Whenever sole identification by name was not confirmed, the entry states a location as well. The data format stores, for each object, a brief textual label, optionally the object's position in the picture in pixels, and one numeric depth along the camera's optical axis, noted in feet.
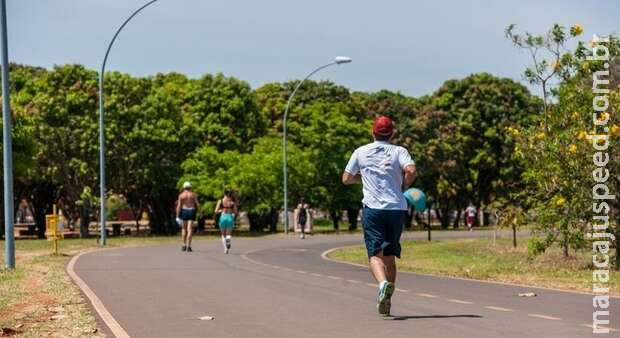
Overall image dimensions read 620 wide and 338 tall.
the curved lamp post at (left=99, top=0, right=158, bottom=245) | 107.24
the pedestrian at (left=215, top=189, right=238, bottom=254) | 84.07
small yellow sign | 83.82
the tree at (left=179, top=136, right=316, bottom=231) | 161.89
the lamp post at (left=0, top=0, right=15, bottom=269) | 59.82
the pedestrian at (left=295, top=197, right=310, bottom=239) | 137.39
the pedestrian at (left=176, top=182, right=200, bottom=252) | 81.30
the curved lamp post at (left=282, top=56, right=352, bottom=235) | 149.38
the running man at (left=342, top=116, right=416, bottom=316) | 32.07
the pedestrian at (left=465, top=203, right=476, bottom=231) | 176.90
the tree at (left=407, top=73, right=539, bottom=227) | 201.57
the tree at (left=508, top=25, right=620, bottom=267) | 56.80
